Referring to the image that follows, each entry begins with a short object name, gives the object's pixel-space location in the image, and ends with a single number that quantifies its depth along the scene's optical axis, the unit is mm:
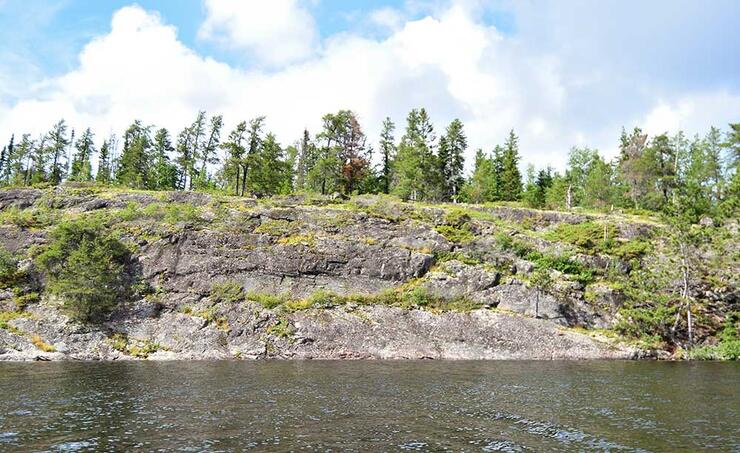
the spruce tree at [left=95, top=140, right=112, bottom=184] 110688
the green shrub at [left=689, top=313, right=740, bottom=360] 44625
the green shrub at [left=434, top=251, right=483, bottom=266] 55188
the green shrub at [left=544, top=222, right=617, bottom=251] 57781
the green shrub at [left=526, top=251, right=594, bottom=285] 52606
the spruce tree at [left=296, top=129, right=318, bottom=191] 100750
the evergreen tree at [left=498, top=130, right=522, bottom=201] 95625
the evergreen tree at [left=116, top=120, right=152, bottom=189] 93500
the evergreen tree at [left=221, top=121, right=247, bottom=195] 78750
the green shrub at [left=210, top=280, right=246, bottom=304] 48938
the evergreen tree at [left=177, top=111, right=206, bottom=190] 97375
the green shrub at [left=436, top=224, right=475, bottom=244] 58844
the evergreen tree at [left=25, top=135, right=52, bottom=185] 102550
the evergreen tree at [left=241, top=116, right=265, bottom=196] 80312
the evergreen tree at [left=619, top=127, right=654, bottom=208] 80375
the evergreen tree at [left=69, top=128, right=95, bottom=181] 107281
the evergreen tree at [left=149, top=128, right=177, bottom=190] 100562
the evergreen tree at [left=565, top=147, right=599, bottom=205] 104806
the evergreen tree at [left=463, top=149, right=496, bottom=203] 88812
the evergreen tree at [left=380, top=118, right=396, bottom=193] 94125
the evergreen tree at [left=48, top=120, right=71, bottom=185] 102812
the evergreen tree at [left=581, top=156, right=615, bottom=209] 86688
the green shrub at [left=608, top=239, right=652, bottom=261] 55219
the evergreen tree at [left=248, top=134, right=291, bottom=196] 81188
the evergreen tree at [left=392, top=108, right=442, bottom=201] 81875
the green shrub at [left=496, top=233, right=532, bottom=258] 56750
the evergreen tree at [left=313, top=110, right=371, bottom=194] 82500
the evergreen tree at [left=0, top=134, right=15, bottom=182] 118125
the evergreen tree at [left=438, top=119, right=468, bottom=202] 89938
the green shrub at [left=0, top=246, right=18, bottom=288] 49312
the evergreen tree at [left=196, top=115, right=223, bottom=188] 96312
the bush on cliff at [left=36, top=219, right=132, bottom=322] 44906
